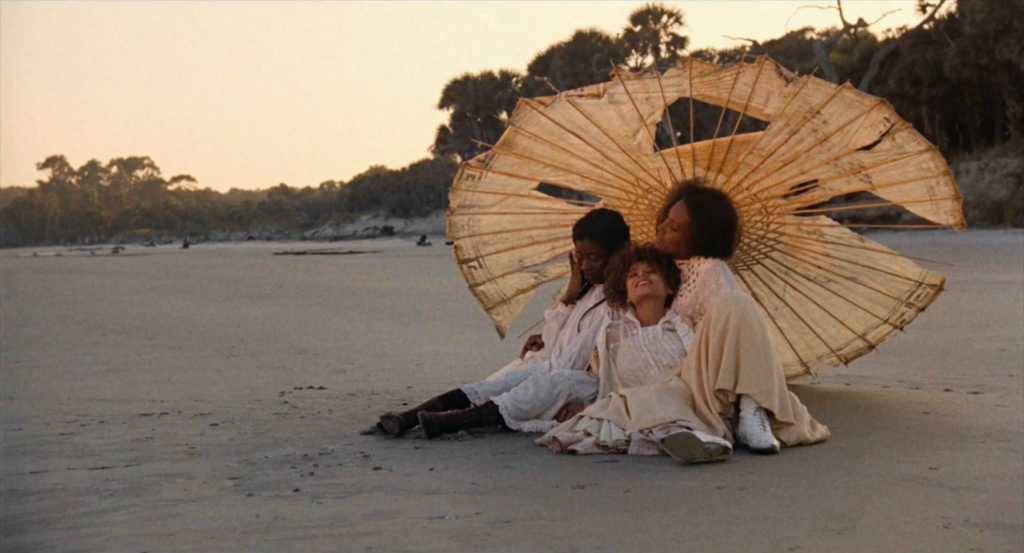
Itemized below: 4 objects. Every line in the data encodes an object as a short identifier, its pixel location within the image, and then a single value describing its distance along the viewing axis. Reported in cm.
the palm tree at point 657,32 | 3794
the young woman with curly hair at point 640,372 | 492
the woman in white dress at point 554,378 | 547
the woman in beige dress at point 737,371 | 493
